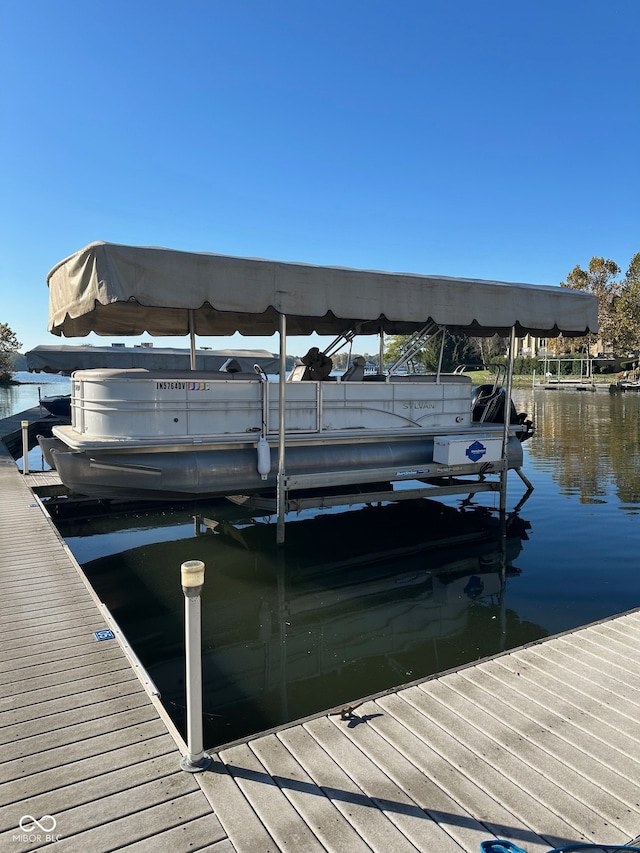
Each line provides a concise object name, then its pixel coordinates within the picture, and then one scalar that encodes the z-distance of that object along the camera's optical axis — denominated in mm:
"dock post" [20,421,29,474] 11211
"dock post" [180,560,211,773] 2645
